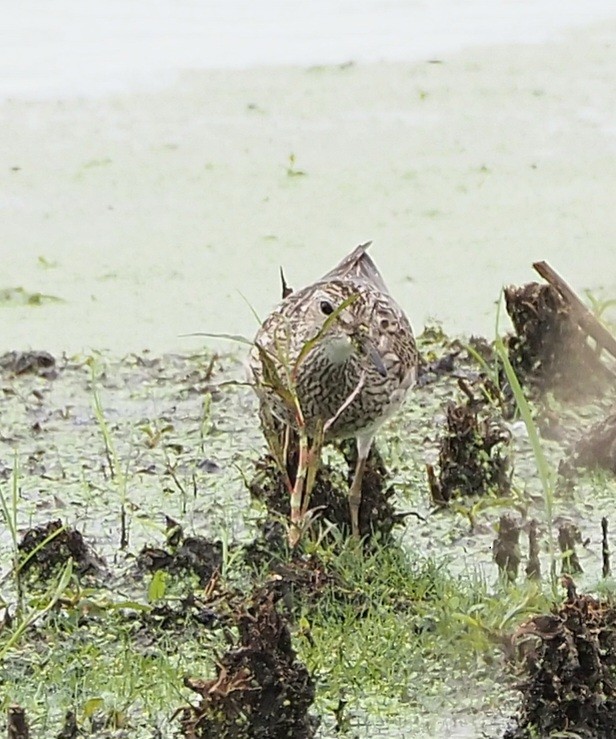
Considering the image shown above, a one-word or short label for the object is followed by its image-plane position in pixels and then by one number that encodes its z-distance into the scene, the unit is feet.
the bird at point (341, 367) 28.63
